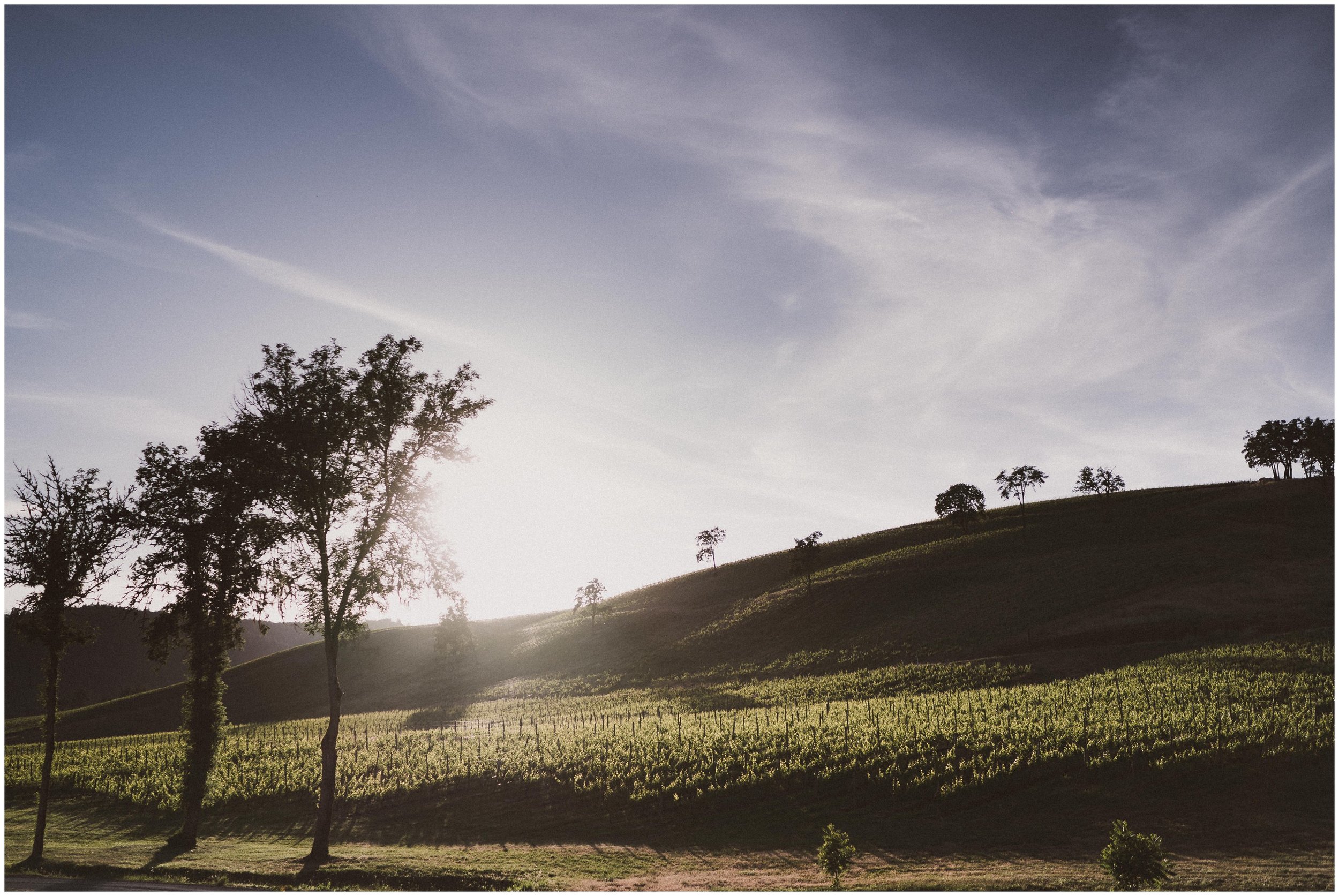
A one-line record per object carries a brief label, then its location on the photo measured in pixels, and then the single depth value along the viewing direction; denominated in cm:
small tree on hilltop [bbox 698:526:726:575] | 12825
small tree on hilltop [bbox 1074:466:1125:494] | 11638
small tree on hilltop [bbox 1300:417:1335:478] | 11262
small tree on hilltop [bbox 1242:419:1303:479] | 11856
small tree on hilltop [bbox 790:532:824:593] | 9294
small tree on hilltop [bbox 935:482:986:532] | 11169
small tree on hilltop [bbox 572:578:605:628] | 10338
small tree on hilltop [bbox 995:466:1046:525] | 12156
